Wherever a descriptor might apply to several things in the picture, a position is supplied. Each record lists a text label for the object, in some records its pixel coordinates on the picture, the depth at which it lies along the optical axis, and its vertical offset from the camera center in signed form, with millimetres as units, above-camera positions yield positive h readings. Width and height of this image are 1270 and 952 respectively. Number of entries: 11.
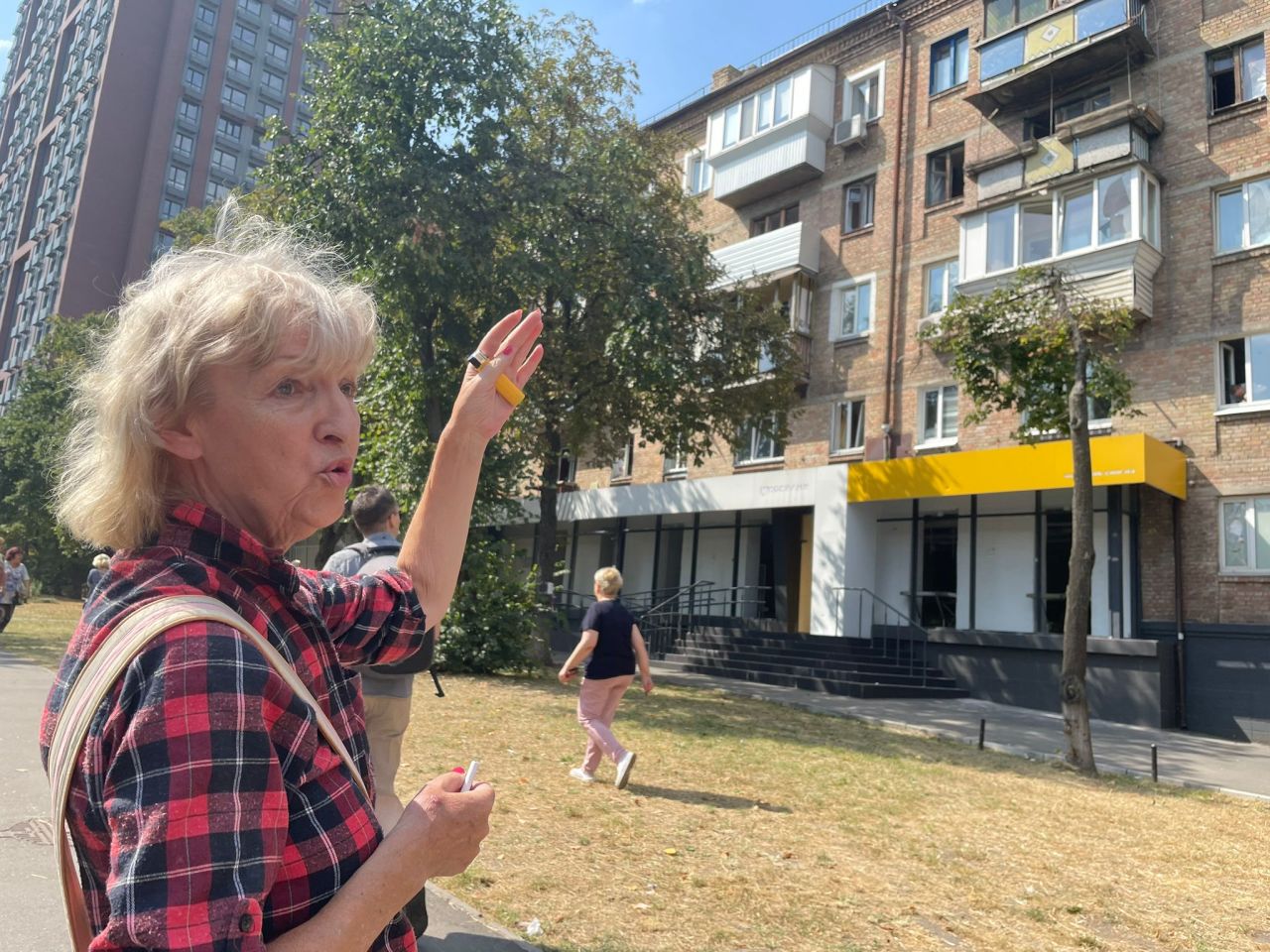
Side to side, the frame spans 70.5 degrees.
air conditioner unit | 24500 +13609
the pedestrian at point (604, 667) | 7719 -469
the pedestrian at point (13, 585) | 15805 -278
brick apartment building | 16812 +6865
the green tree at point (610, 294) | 15875 +6132
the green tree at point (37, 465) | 36562 +4425
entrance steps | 17750 -732
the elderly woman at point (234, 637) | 1004 -68
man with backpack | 5117 -412
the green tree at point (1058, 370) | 10773 +3530
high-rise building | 59812 +31311
